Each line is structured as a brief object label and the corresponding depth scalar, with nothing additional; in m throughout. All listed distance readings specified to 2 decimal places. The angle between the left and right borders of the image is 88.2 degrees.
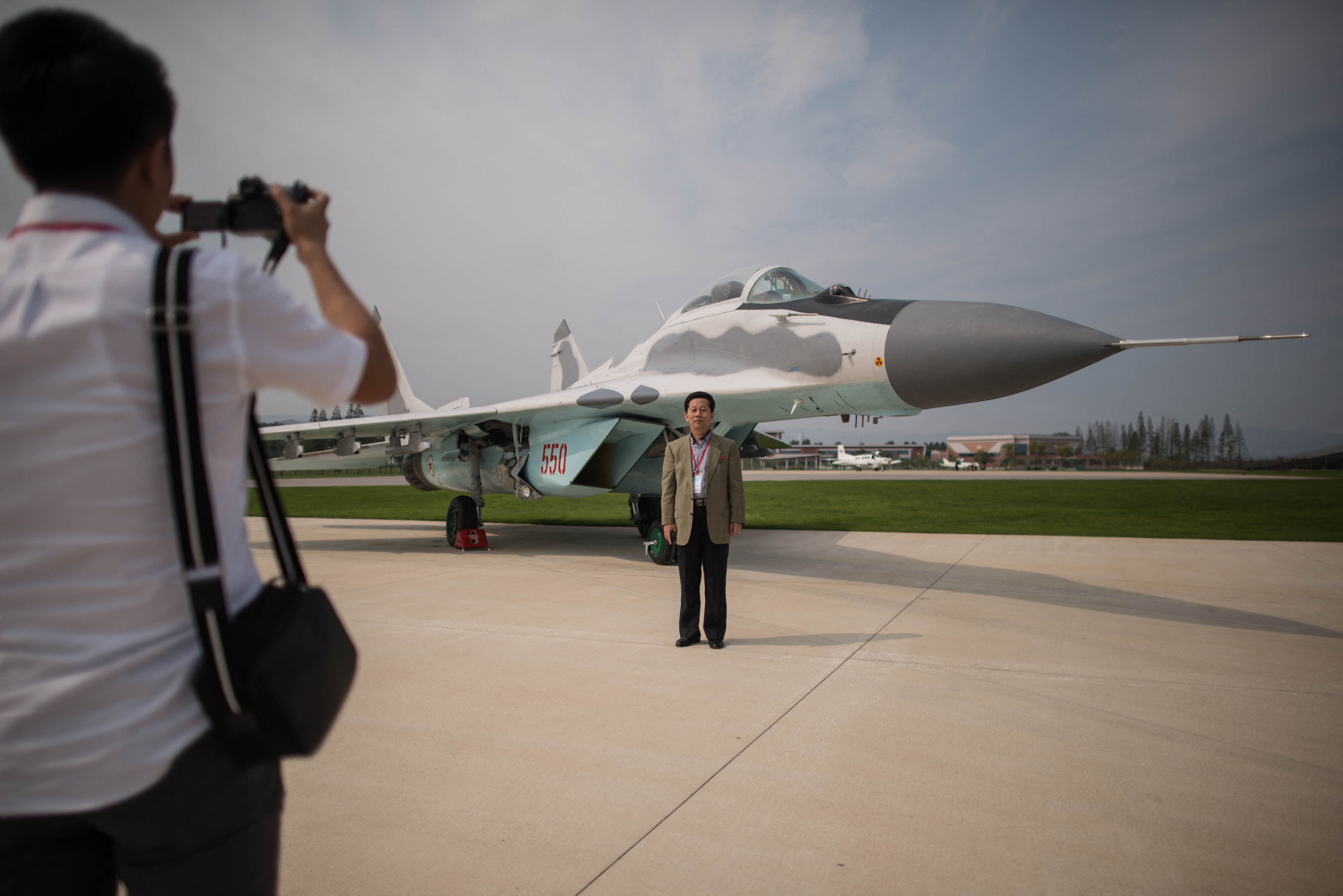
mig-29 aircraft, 5.08
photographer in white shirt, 0.88
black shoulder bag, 0.89
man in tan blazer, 4.56
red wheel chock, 9.69
